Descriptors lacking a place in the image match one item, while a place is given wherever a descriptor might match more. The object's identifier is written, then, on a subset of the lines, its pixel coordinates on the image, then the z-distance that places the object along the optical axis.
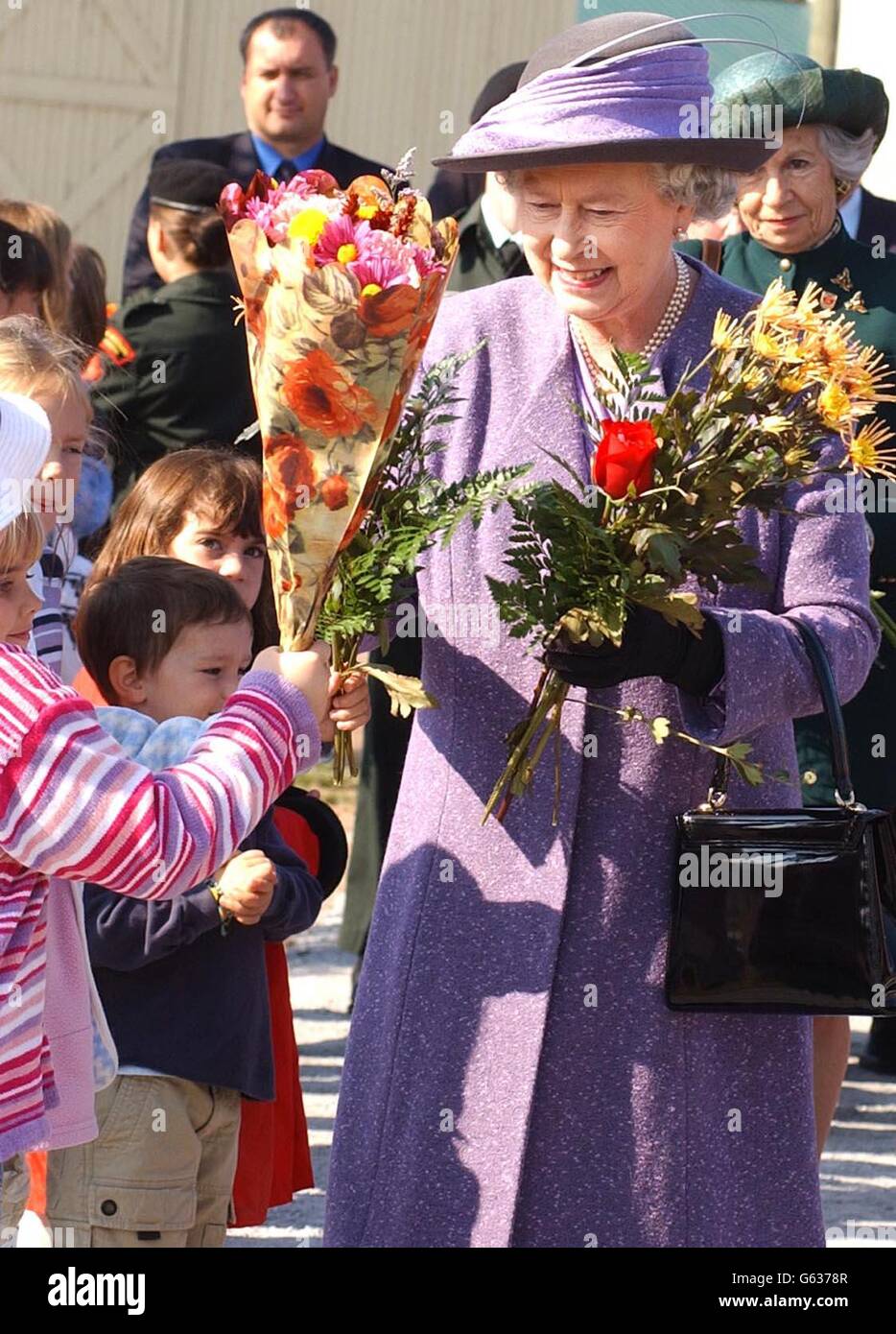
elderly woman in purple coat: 4.53
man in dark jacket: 11.66
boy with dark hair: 5.26
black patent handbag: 4.48
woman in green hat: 7.80
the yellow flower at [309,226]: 4.11
